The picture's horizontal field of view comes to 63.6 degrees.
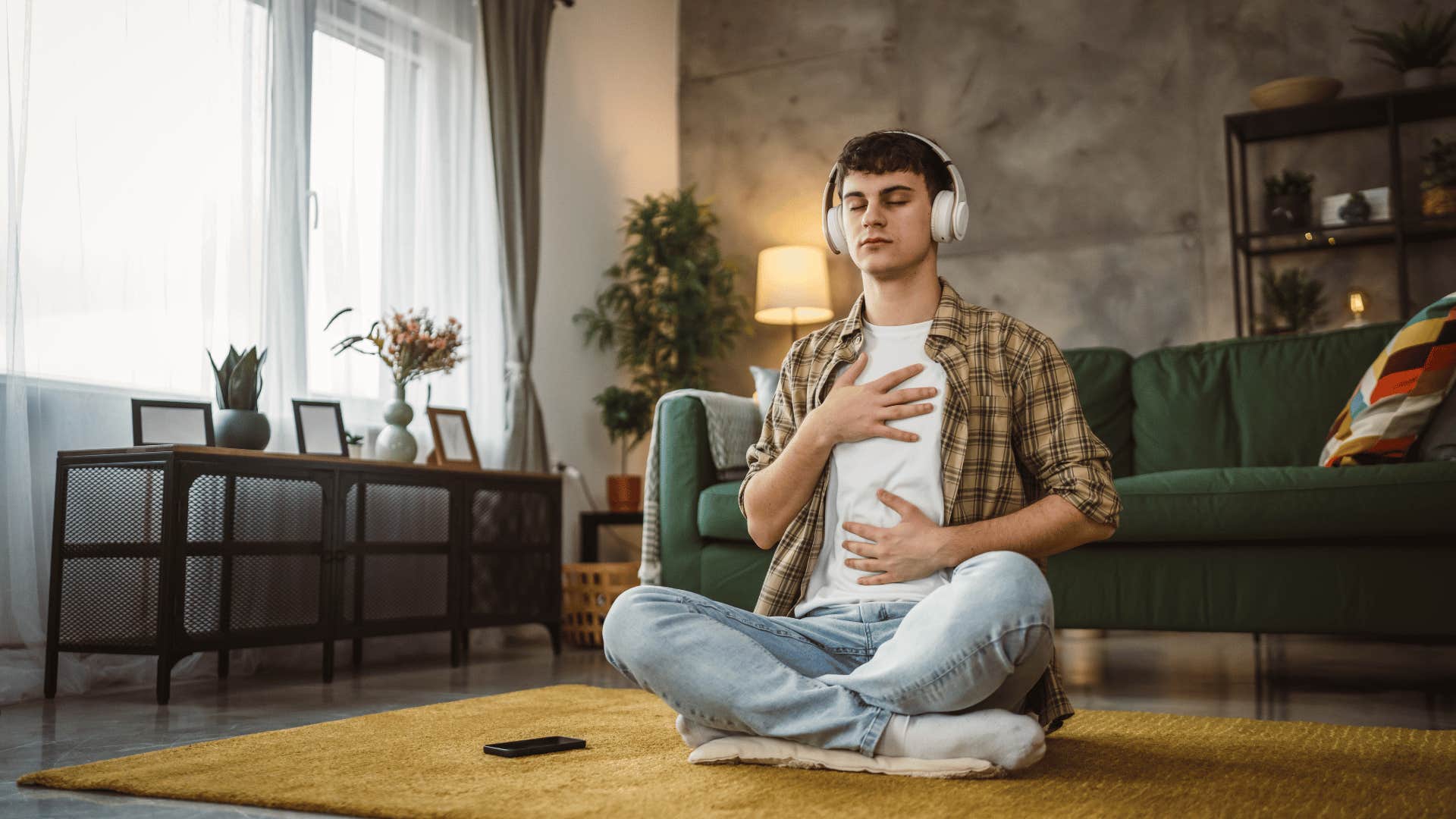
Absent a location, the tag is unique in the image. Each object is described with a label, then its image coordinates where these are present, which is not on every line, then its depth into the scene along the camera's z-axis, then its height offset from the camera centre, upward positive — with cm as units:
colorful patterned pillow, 256 +16
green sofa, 238 -10
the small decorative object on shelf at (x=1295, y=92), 415 +134
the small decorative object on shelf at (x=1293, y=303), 423 +59
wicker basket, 396 -40
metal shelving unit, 402 +109
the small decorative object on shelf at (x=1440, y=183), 398 +96
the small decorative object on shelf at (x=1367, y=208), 411 +92
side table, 457 -19
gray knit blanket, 312 +5
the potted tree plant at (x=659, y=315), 480 +67
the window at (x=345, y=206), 358 +86
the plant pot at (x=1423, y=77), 401 +133
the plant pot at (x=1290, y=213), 421 +91
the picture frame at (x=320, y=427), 329 +15
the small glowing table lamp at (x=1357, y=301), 407 +57
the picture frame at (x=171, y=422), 283 +14
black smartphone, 171 -40
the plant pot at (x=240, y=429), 286 +12
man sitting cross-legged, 134 -7
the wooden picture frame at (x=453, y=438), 371 +13
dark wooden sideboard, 261 -18
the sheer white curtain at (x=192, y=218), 275 +73
